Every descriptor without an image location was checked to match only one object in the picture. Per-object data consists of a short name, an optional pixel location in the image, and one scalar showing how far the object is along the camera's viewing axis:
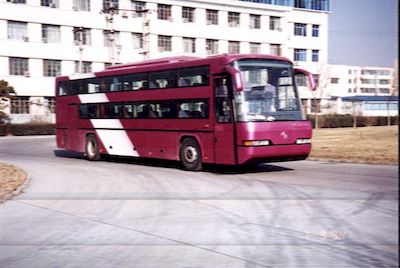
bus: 13.89
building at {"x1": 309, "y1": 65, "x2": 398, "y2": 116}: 63.09
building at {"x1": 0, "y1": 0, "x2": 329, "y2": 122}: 48.91
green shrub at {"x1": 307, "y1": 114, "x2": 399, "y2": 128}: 53.91
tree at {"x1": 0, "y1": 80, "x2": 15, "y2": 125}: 44.21
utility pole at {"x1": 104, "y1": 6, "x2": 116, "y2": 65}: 48.17
